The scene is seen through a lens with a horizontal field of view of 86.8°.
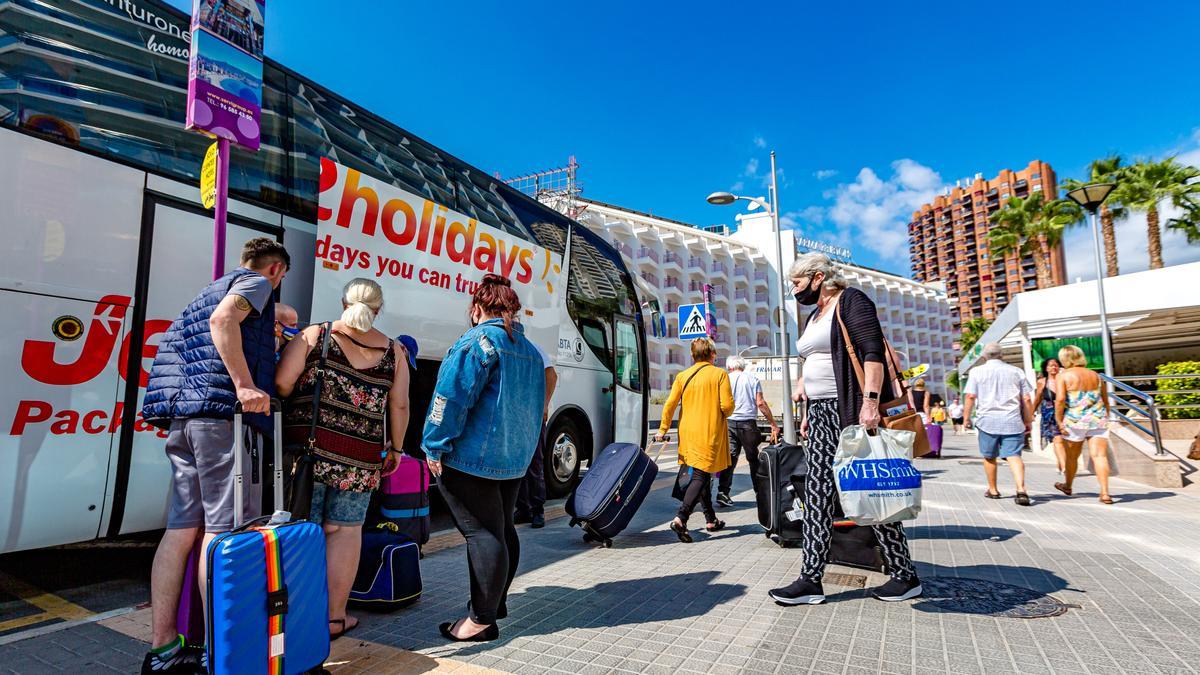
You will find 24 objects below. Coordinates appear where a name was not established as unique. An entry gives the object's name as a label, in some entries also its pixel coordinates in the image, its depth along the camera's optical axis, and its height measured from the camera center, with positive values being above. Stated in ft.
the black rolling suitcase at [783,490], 16.20 -2.45
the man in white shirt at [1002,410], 22.48 -0.57
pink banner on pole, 10.99 +5.97
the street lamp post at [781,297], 50.62 +7.41
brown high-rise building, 426.92 +107.79
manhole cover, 11.08 -3.80
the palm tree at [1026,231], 116.37 +30.63
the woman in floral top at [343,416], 9.88 -0.27
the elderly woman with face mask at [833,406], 11.58 -0.21
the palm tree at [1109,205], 88.89 +26.63
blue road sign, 43.86 +5.17
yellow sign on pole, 12.01 +4.29
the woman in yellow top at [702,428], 18.15 -0.92
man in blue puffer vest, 8.66 -0.16
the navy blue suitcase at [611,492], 16.89 -2.58
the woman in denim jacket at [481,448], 9.96 -0.79
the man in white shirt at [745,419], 24.13 -0.89
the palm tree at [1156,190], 83.41 +27.19
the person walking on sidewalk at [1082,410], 23.71 -0.64
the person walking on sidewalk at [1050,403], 27.05 -0.48
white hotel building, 213.66 +48.07
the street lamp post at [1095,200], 42.73 +13.19
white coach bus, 11.19 +3.80
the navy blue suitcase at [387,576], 11.56 -3.25
